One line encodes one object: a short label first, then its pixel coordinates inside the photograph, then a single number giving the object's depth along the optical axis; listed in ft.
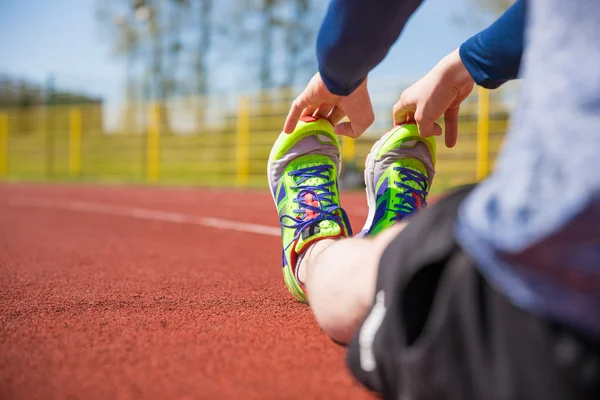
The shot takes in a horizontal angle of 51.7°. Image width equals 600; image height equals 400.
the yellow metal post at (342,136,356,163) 32.42
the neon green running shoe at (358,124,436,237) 5.01
